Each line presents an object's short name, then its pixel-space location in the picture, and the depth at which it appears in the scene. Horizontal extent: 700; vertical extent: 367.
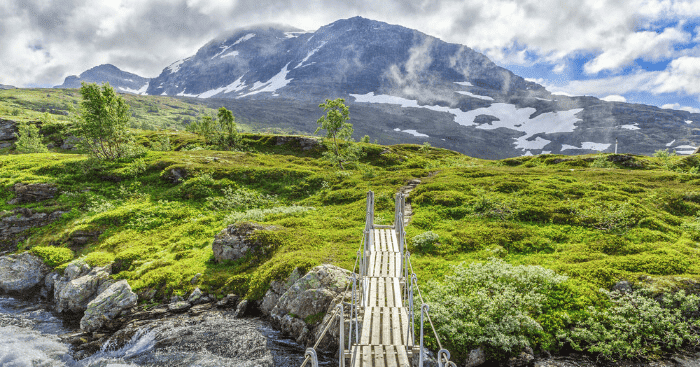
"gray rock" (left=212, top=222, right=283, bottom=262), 22.59
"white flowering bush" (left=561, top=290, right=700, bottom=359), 12.76
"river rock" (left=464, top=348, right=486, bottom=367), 12.79
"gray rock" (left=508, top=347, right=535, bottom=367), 12.64
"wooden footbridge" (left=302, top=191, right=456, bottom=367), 10.22
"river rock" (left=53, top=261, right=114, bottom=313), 19.70
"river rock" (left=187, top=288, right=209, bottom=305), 19.14
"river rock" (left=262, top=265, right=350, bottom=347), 15.95
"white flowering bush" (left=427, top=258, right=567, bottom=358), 13.27
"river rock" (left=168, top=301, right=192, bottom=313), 18.45
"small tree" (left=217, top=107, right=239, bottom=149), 69.94
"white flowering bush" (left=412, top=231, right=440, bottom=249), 22.64
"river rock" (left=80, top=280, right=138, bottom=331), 17.64
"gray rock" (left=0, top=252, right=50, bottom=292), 22.36
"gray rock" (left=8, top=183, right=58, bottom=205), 32.97
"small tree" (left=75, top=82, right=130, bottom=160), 42.66
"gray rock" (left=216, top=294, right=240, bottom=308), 18.81
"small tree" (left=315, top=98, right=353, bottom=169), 52.88
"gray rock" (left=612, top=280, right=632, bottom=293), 15.48
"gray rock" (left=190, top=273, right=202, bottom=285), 20.39
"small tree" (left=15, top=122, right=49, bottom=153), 65.69
